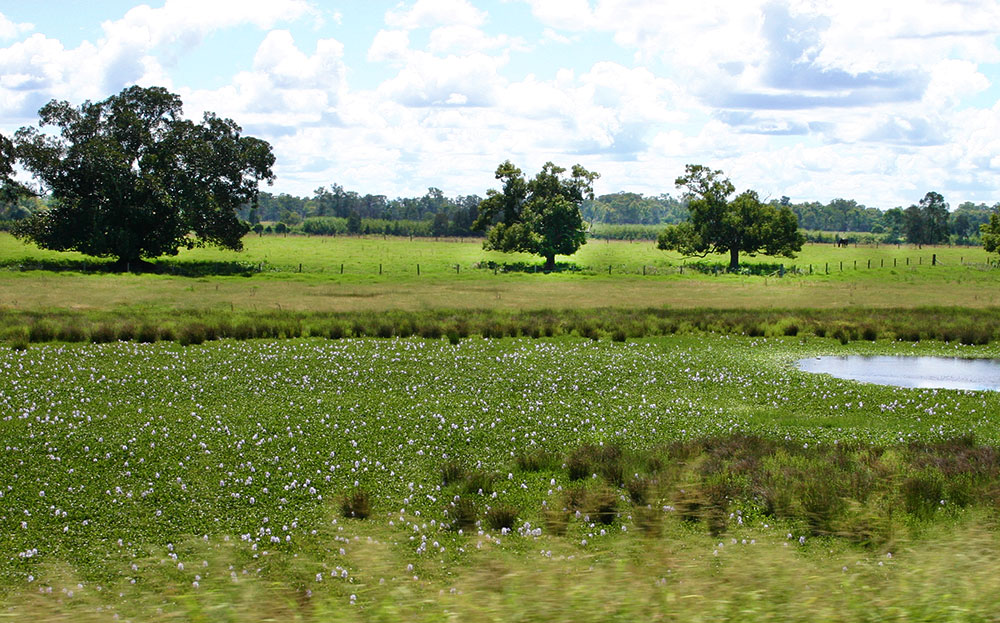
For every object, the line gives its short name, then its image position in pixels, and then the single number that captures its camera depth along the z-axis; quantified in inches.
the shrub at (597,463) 549.3
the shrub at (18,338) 1094.4
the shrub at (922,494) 461.7
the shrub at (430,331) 1341.0
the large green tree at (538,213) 3548.2
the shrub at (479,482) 526.6
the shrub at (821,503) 429.4
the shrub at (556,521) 453.5
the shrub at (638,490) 489.8
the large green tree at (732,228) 3548.2
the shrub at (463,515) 466.9
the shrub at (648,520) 404.5
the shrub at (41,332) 1189.1
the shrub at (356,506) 486.0
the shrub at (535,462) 581.0
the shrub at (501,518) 462.3
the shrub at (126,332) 1208.2
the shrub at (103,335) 1191.6
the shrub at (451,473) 544.4
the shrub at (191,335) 1195.9
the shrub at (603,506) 466.3
